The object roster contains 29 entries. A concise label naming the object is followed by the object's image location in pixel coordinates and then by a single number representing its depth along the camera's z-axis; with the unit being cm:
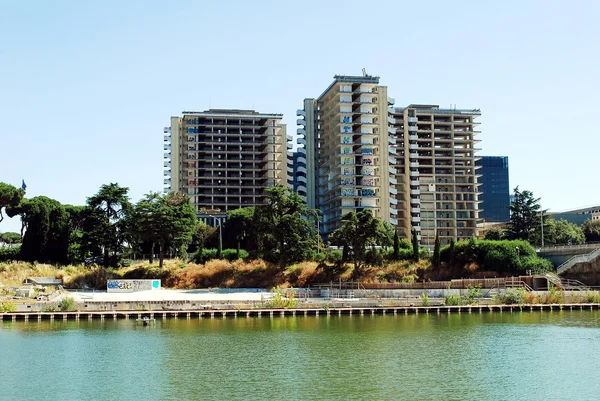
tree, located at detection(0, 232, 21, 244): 18362
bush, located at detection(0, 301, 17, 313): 7000
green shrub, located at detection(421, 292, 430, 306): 7419
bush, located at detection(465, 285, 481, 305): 7544
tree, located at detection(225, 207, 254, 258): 12812
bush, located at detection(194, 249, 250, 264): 10162
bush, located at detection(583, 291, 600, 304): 7662
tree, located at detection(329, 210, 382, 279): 8925
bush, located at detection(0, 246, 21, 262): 10556
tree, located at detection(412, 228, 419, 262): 9562
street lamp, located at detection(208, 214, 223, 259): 10272
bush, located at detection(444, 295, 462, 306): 7438
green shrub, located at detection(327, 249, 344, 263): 9511
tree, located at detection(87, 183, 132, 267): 9725
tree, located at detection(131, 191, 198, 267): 9488
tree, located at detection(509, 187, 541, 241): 12762
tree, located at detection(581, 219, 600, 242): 14985
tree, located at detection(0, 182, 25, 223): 10812
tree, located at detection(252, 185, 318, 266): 9344
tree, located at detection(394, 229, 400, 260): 9606
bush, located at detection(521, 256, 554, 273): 8844
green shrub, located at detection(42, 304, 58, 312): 7100
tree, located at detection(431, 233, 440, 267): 9475
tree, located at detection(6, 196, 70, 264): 10275
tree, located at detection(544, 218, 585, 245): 13462
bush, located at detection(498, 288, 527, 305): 7412
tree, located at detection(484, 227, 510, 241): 14495
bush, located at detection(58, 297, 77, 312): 7131
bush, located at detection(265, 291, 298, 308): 7312
